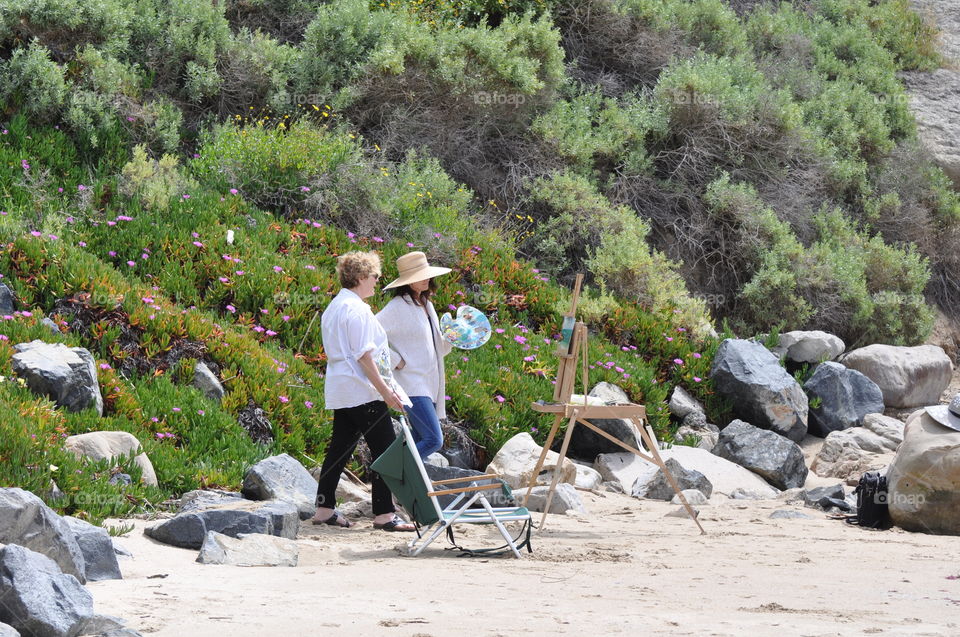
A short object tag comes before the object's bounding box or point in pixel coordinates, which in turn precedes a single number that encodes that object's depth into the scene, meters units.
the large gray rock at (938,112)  36.34
